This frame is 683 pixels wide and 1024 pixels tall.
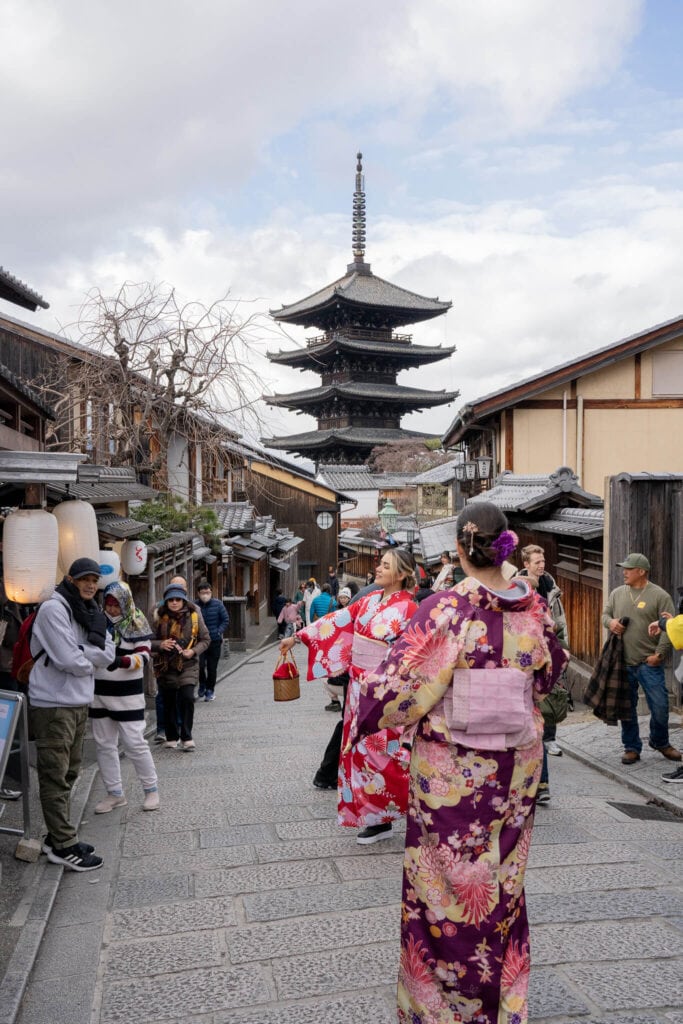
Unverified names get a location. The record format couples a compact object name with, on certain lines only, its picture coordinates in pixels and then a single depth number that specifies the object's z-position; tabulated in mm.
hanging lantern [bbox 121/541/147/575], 10750
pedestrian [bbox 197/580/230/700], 11734
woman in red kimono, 5105
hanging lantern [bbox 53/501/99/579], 8062
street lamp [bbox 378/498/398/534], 34406
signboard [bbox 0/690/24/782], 4855
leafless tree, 13547
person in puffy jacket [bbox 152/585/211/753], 7961
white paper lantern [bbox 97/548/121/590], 7980
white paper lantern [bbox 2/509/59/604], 6867
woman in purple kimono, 3029
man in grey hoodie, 4934
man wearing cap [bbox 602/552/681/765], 6875
